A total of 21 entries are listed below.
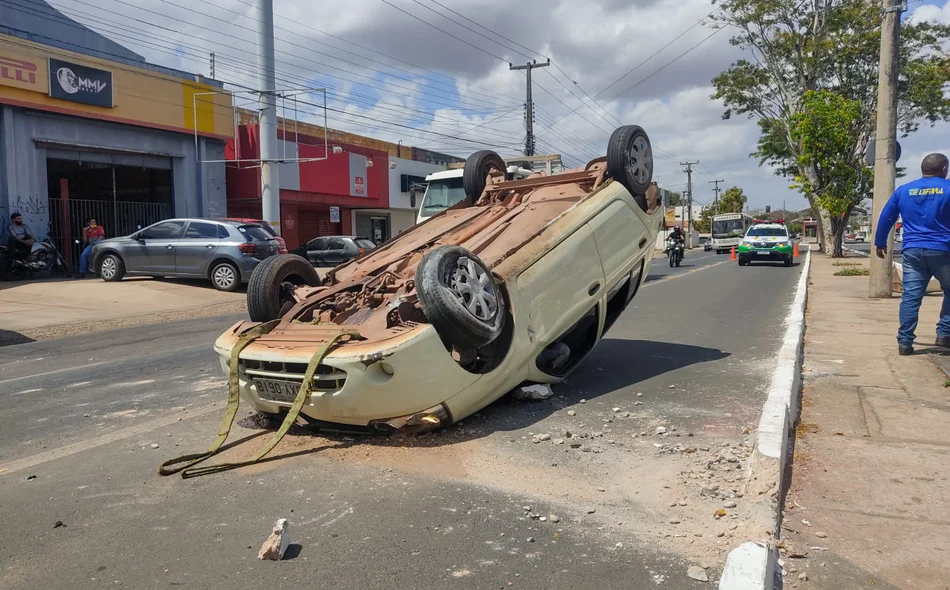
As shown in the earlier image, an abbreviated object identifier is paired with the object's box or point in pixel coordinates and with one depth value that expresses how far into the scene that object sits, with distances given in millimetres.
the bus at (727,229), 51844
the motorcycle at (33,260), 16641
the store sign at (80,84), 18359
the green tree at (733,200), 103500
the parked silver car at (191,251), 15891
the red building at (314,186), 25062
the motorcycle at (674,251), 26359
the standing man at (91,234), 18406
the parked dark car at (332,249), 23156
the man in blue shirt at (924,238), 6648
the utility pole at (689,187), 81400
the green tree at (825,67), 31438
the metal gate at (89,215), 19281
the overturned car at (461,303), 4133
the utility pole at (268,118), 19422
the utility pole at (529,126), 32375
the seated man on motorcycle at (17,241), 16533
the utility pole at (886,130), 12641
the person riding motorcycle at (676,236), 26172
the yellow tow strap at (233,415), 4043
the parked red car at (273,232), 16766
